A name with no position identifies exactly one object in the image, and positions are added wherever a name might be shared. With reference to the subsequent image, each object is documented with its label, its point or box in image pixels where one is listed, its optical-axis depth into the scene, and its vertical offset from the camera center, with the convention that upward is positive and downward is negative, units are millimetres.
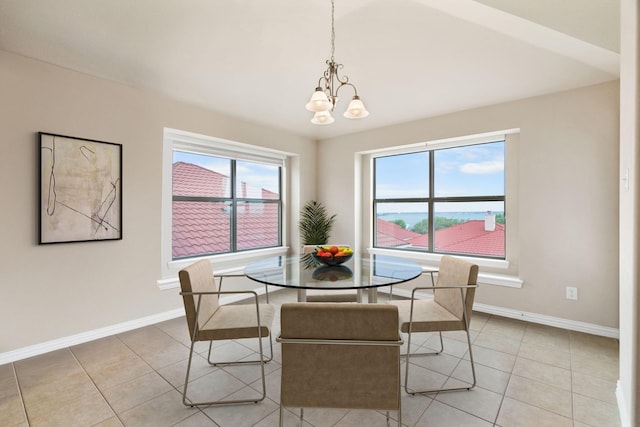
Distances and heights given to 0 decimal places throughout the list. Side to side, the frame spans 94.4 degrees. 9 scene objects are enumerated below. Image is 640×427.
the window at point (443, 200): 3633 +221
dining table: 1911 -427
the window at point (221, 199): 3641 +233
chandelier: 1999 +801
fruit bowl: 2314 -314
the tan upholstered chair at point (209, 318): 1879 -717
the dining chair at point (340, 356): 1249 -605
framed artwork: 2504 +229
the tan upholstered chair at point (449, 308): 1989 -691
